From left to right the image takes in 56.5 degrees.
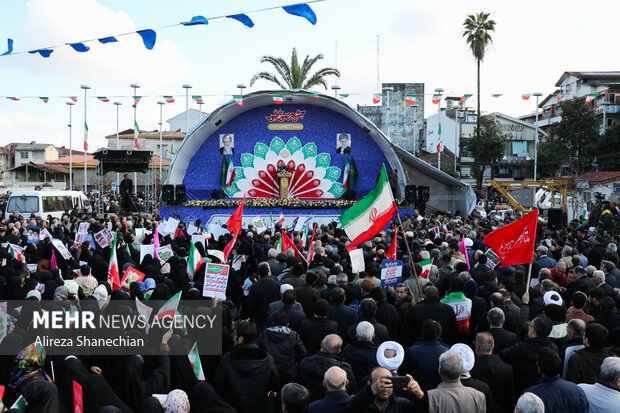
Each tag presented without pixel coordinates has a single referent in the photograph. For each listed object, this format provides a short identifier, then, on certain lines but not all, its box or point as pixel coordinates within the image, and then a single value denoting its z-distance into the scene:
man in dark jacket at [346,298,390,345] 5.71
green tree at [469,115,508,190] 45.16
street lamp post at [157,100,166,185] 35.61
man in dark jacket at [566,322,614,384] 4.92
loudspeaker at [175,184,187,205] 26.08
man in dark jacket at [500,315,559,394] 5.18
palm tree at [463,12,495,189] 39.50
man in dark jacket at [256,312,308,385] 5.43
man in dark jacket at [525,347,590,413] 4.23
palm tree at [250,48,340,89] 34.09
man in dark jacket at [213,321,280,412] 4.79
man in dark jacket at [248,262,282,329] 7.61
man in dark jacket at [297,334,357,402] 4.90
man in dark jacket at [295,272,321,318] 7.10
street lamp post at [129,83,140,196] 29.83
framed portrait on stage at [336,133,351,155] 27.50
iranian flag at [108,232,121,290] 8.09
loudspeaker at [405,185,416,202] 25.00
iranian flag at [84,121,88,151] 33.29
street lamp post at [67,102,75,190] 31.91
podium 27.30
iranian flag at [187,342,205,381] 5.07
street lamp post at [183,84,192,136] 29.19
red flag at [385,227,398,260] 9.09
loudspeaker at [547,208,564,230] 17.83
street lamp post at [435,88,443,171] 28.05
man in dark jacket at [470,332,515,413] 4.88
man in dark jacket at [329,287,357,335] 6.38
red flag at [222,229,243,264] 9.65
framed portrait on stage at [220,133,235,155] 27.91
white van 21.14
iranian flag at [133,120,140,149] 33.18
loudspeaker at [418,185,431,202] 25.00
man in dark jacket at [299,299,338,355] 5.85
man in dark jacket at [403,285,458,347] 6.34
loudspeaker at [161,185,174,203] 25.89
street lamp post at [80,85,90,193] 33.34
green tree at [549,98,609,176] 43.16
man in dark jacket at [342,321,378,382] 5.18
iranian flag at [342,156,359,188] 27.30
